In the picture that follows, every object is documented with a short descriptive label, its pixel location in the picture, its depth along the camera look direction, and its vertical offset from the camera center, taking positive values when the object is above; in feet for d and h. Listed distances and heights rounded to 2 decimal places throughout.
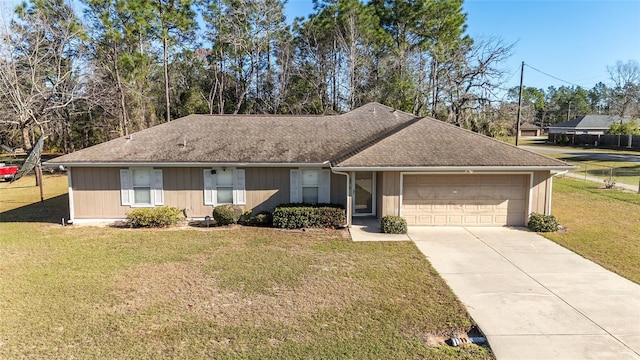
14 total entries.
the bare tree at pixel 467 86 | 104.53 +15.95
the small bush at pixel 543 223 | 45.42 -9.19
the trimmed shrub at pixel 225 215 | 48.47 -8.76
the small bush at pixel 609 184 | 74.95 -7.69
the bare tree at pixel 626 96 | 174.11 +22.03
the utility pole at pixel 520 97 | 89.22 +10.55
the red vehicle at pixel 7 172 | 94.68 -6.76
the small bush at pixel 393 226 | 44.82 -9.34
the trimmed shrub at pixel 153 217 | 47.57 -8.82
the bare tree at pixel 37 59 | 82.69 +19.63
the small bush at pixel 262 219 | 48.80 -9.39
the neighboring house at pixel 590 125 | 224.94 +10.75
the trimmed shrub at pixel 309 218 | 47.26 -8.89
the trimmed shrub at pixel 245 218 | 49.60 -9.43
